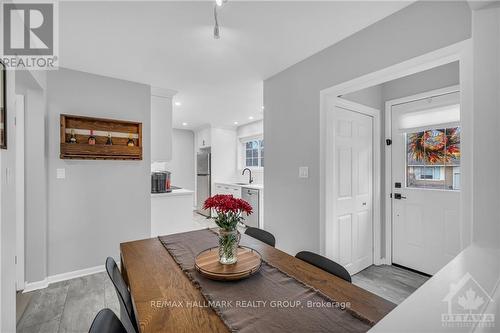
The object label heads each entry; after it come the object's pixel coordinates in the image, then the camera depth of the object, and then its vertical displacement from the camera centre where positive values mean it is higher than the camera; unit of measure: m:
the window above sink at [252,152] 5.71 +0.34
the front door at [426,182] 2.46 -0.19
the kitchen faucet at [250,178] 5.79 -0.30
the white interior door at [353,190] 2.53 -0.27
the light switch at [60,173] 2.63 -0.09
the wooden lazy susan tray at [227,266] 1.15 -0.53
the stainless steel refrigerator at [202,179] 6.04 -0.34
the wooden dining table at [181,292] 0.87 -0.57
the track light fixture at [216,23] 1.61 +1.08
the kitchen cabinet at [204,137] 6.05 +0.75
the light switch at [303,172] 2.47 -0.07
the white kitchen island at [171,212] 3.40 -0.69
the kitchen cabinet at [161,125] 3.41 +0.60
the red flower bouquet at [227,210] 1.25 -0.24
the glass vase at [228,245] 1.26 -0.43
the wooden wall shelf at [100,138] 2.65 +0.33
